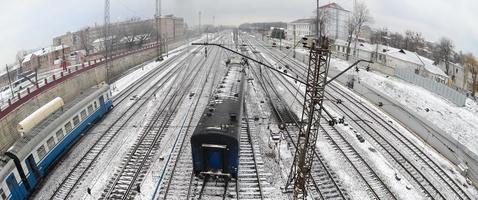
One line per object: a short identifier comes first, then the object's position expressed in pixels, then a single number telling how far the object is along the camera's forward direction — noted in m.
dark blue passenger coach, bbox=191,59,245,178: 17.14
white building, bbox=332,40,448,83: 57.91
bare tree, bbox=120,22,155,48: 90.25
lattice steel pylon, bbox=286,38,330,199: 12.85
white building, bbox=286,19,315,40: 128.51
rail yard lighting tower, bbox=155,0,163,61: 73.29
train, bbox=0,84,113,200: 15.84
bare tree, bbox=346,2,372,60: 73.32
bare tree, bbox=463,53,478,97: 68.39
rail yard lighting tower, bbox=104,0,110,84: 49.79
